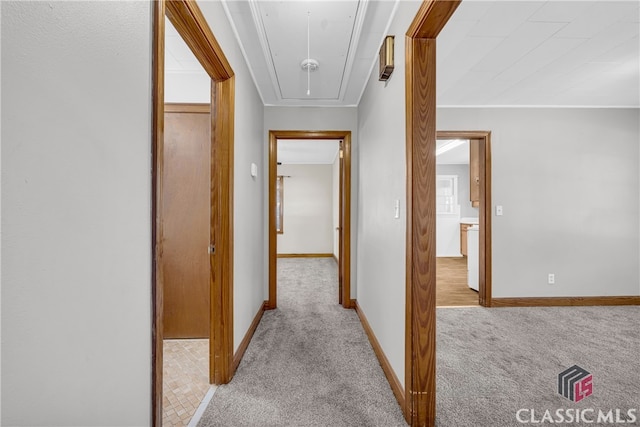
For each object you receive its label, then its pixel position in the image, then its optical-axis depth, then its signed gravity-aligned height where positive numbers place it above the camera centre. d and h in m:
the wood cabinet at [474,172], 4.17 +0.64
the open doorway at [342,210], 3.25 +0.09
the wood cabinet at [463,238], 6.71 -0.59
